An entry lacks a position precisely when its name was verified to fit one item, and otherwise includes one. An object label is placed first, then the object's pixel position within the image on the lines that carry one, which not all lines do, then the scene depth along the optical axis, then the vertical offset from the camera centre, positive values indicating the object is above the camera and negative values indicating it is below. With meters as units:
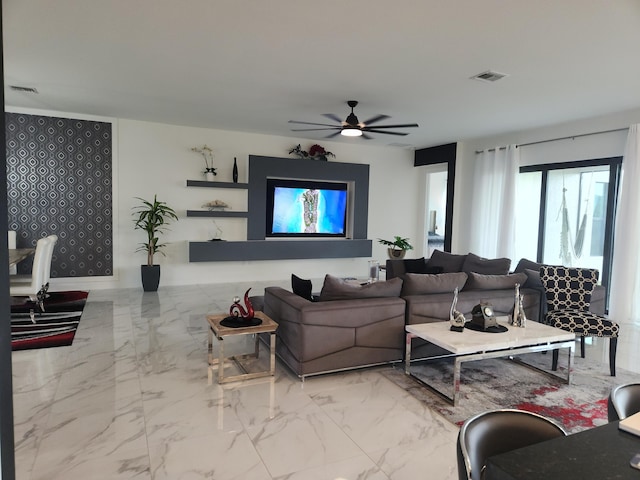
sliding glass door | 6.06 +0.20
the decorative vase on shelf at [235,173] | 7.60 +0.74
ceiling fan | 5.00 +1.11
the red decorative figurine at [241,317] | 3.40 -0.84
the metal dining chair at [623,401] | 1.50 -0.63
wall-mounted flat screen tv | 8.10 +0.17
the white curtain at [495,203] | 7.21 +0.36
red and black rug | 4.24 -1.32
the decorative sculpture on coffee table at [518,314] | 3.60 -0.76
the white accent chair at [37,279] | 4.72 -0.84
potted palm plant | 6.80 -0.25
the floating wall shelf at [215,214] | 7.34 +0.00
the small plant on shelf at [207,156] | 7.41 +1.00
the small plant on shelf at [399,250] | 6.73 -0.47
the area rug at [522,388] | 2.98 -1.31
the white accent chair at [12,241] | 5.97 -0.49
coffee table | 3.07 -0.89
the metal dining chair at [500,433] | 1.33 -0.69
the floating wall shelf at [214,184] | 7.33 +0.52
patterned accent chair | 4.07 -0.67
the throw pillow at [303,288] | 3.86 -0.65
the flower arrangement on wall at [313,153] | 8.17 +1.24
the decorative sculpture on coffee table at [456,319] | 3.39 -0.79
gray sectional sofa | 3.38 -0.80
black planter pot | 6.78 -1.05
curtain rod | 5.81 +1.33
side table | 3.29 -0.93
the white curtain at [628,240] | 5.46 -0.16
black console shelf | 7.30 -0.62
